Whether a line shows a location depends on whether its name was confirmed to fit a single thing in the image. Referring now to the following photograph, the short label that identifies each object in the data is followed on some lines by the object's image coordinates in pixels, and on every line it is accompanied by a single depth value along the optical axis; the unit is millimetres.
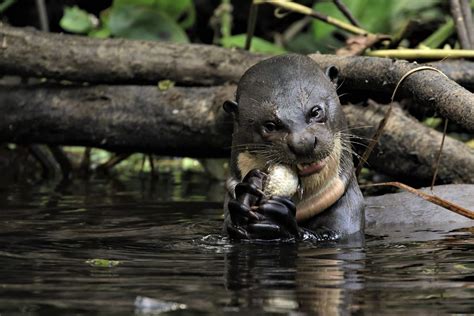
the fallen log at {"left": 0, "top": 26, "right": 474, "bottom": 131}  11680
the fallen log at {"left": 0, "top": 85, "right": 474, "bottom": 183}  10703
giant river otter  7793
